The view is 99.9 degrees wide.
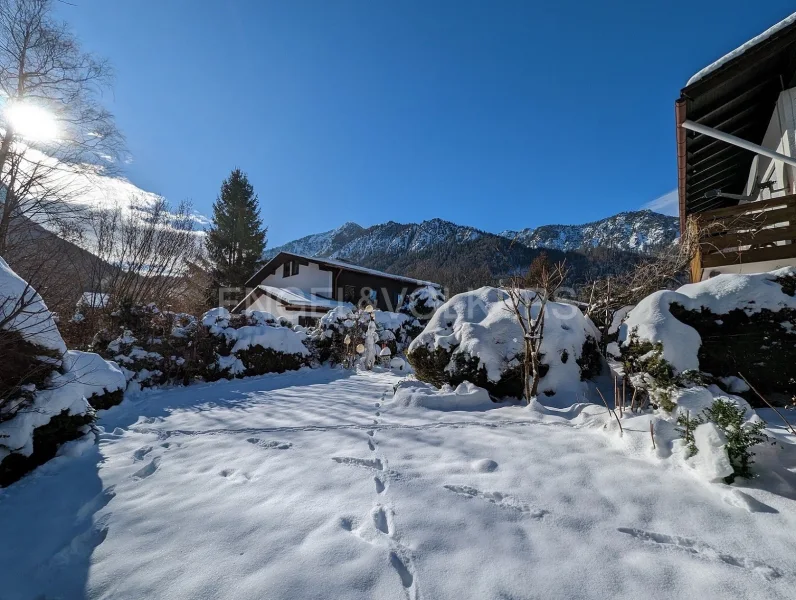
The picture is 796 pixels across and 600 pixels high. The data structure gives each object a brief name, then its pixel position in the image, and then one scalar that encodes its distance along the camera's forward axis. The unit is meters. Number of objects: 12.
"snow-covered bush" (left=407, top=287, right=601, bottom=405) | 4.71
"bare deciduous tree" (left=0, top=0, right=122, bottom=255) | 7.92
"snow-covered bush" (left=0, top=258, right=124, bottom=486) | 2.69
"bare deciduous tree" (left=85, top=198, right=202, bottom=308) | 12.91
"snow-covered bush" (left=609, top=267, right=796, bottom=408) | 3.52
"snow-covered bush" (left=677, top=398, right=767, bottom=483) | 2.08
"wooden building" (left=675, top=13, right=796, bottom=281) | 5.45
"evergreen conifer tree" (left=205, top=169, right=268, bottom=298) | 25.21
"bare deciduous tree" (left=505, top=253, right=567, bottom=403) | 4.39
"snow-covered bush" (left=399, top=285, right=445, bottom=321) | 13.66
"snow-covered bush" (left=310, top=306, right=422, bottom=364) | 11.49
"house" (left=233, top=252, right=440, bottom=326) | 18.20
